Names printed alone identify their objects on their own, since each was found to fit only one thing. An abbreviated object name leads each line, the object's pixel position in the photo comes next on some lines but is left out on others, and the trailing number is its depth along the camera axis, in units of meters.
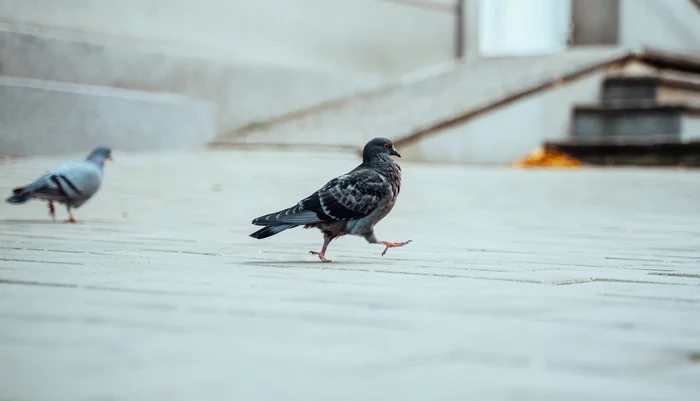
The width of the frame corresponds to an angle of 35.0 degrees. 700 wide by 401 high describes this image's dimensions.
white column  20.47
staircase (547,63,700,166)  13.72
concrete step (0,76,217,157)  10.91
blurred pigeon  6.95
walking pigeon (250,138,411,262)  4.44
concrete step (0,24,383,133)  11.96
